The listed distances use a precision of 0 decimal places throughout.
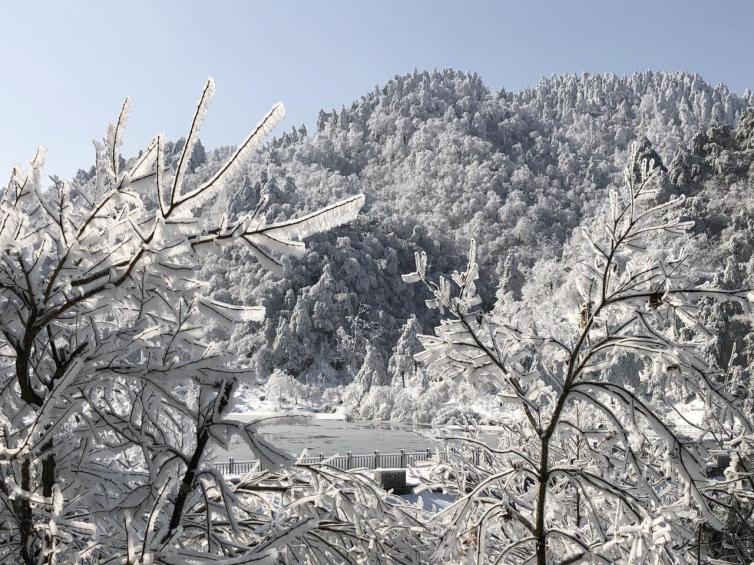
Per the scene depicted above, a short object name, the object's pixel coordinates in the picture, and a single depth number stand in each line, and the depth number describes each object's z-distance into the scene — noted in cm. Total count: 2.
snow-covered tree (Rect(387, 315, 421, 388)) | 5309
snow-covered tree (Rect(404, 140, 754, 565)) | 221
